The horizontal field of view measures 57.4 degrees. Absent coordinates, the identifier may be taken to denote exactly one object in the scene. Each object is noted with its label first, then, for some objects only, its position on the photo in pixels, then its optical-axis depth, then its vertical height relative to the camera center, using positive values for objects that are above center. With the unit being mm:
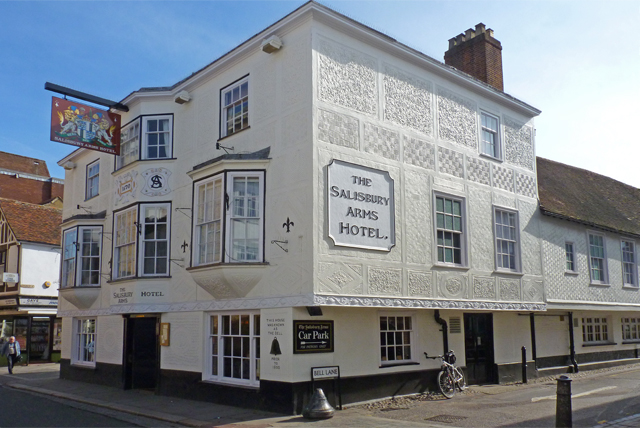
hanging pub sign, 14828 +4855
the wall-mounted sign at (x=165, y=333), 15422 -681
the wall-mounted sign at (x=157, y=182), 16109 +3418
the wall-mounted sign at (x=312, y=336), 11812 -627
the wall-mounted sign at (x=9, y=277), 26289 +1416
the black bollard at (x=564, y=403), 8133 -1383
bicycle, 14000 -1731
